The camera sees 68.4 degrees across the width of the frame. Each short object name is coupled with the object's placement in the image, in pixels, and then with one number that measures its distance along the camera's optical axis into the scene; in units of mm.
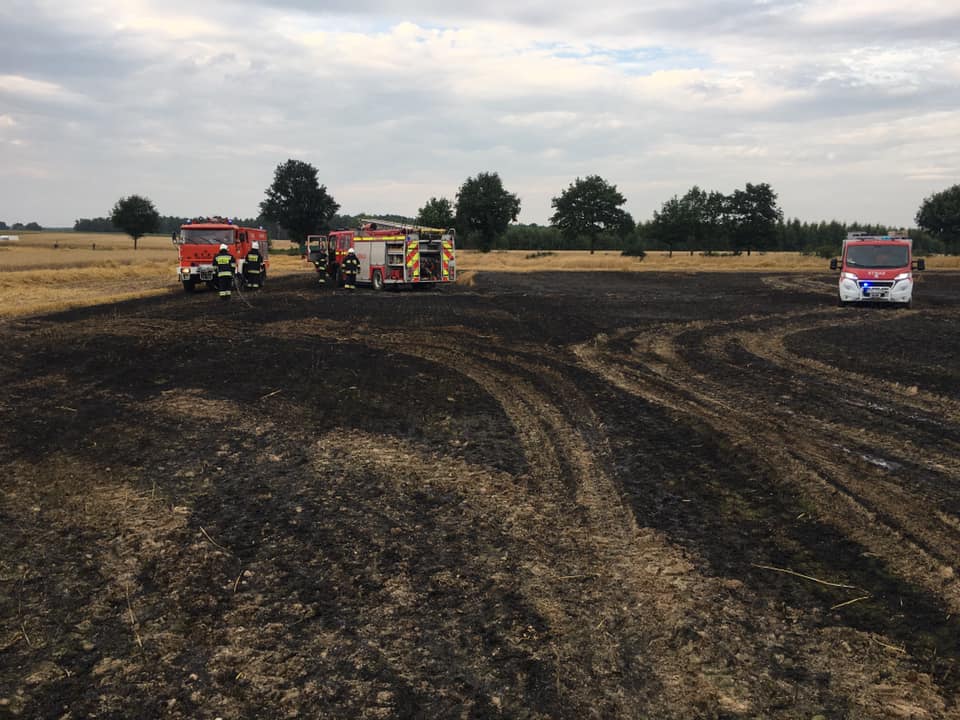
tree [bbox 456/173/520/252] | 84125
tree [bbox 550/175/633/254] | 83438
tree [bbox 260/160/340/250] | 86438
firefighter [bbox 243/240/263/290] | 27906
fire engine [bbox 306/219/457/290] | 29359
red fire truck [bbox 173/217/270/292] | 27781
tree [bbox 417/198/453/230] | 92869
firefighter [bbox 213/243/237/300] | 24719
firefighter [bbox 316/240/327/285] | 36688
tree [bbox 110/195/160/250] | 82438
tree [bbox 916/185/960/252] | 79250
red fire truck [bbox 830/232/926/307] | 21766
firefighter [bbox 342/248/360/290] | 29906
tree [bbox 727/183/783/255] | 75625
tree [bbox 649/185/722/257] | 77188
